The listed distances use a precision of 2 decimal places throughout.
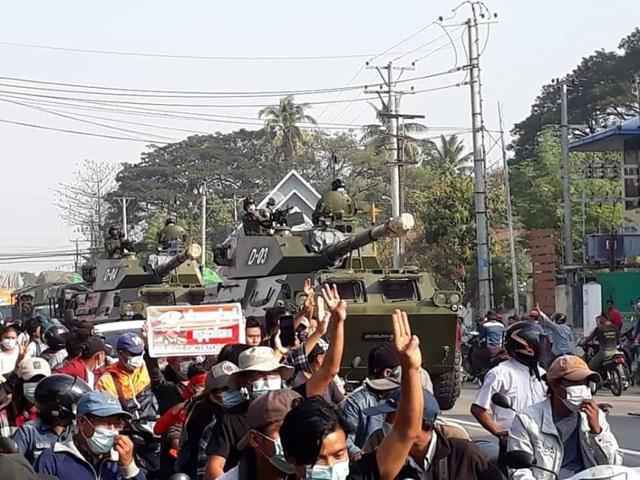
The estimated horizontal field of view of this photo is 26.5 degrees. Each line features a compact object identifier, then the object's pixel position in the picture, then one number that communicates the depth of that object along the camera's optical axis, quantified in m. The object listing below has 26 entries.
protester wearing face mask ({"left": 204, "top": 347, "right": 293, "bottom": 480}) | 6.18
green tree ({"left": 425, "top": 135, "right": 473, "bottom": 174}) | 59.81
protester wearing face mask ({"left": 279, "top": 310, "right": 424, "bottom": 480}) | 4.50
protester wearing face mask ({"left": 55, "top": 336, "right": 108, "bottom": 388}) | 9.93
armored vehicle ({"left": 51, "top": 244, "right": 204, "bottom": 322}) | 23.61
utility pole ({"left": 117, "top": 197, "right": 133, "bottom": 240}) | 62.22
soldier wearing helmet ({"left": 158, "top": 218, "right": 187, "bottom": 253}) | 27.23
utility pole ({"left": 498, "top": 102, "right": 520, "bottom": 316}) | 36.94
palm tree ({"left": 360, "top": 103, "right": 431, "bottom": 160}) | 53.72
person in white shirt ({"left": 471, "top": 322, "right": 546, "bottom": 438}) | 8.09
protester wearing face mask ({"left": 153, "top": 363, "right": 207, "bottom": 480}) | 7.43
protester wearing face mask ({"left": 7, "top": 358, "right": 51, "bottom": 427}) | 7.56
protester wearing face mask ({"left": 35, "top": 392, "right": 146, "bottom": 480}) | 5.83
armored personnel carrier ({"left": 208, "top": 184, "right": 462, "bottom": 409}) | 17.50
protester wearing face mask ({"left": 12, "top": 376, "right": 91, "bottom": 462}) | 6.61
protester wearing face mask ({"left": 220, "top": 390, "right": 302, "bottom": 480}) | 4.95
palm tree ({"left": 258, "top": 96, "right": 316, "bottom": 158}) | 67.04
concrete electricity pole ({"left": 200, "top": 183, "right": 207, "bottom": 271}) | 51.18
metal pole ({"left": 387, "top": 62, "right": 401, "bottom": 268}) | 36.06
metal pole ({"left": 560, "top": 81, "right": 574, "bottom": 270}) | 36.47
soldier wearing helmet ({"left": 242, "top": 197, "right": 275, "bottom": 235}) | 21.84
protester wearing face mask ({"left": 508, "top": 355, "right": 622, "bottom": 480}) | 6.21
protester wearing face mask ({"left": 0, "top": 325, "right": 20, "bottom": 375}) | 13.33
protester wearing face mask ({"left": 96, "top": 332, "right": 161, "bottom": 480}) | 9.29
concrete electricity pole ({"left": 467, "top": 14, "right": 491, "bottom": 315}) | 32.34
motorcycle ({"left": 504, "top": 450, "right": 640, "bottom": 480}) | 4.43
